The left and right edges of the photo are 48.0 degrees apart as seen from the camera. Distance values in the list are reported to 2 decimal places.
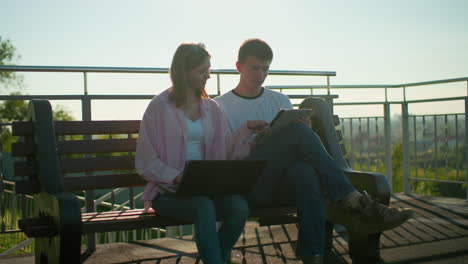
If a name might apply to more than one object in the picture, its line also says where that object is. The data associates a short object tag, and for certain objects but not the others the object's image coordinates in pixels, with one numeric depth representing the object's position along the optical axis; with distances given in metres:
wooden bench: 2.54
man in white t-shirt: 2.84
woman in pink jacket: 2.69
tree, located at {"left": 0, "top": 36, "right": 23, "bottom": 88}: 42.81
